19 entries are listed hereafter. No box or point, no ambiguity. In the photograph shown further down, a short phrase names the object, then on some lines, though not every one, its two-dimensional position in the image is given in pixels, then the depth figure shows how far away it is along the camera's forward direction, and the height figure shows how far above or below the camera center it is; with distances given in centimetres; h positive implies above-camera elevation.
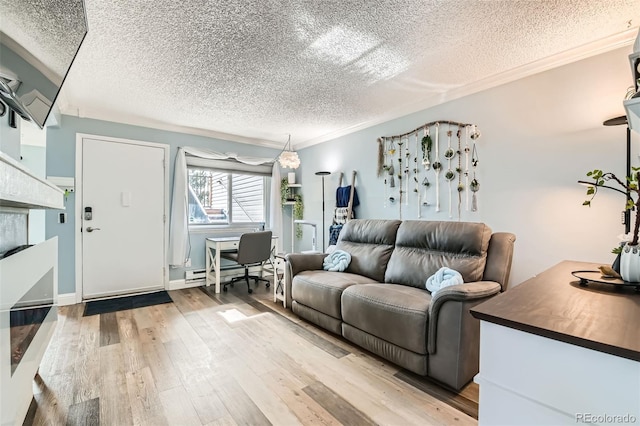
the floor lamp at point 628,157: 192 +38
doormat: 329 -114
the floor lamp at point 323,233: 476 -37
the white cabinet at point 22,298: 99 -40
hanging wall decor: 293 +52
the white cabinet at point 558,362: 67 -39
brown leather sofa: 182 -65
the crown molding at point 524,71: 209 +124
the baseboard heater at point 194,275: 432 -98
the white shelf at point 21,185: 91 +10
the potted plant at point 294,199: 522 +21
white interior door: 362 -9
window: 457 +23
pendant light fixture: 419 +76
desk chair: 396 -58
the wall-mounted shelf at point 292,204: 529 +13
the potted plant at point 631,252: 125 -18
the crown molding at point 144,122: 353 +122
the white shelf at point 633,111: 102 +38
